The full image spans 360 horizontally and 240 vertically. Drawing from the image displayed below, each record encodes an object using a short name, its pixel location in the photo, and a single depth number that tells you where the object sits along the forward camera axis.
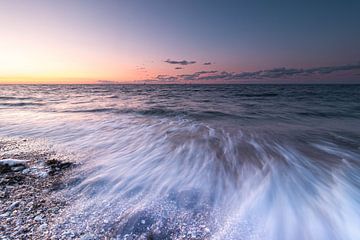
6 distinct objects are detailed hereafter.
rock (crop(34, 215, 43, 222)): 2.45
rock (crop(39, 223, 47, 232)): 2.30
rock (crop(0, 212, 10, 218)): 2.50
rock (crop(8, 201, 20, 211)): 2.66
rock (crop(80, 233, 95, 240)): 2.22
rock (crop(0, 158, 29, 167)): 4.13
